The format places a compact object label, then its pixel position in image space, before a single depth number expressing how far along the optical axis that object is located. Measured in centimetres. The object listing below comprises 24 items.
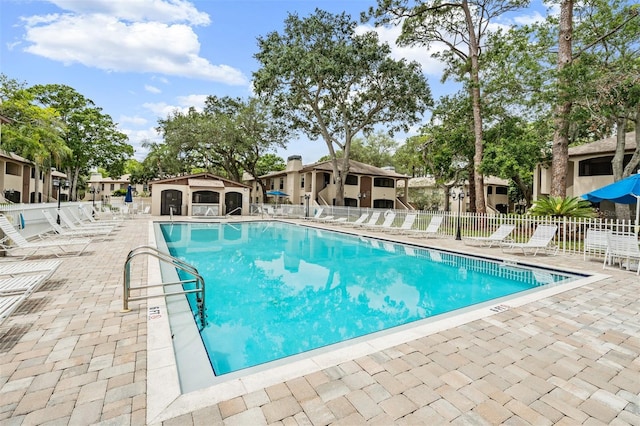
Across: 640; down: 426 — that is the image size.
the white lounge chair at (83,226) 1080
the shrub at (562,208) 1239
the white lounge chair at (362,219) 1917
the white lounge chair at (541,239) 976
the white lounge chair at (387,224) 1686
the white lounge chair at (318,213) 2378
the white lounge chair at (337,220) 2152
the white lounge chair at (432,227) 1445
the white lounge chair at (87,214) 1508
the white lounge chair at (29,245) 697
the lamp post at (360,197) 3201
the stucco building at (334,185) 3102
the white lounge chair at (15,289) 329
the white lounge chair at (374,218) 1790
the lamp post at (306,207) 2516
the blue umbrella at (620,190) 813
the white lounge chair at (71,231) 903
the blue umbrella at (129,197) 2938
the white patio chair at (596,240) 844
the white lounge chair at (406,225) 1598
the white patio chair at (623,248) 729
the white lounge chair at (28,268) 454
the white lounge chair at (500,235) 1115
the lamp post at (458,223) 1365
